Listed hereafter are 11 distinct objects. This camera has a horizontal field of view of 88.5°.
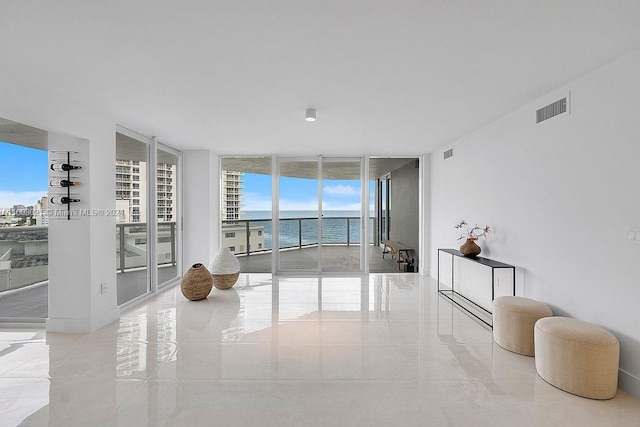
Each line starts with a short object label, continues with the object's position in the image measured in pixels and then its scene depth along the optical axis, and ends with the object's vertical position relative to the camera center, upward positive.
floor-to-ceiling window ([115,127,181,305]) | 4.59 +0.00
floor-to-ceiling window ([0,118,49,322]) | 3.79 -0.02
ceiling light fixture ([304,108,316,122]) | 3.64 +1.12
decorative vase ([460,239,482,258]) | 4.30 -0.47
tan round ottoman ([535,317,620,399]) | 2.29 -1.05
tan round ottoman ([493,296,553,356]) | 2.97 -1.00
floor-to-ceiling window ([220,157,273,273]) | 6.88 +0.38
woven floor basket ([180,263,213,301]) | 4.74 -1.03
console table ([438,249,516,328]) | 3.68 -0.91
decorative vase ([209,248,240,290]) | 5.38 -0.93
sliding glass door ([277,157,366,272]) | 6.71 +0.20
